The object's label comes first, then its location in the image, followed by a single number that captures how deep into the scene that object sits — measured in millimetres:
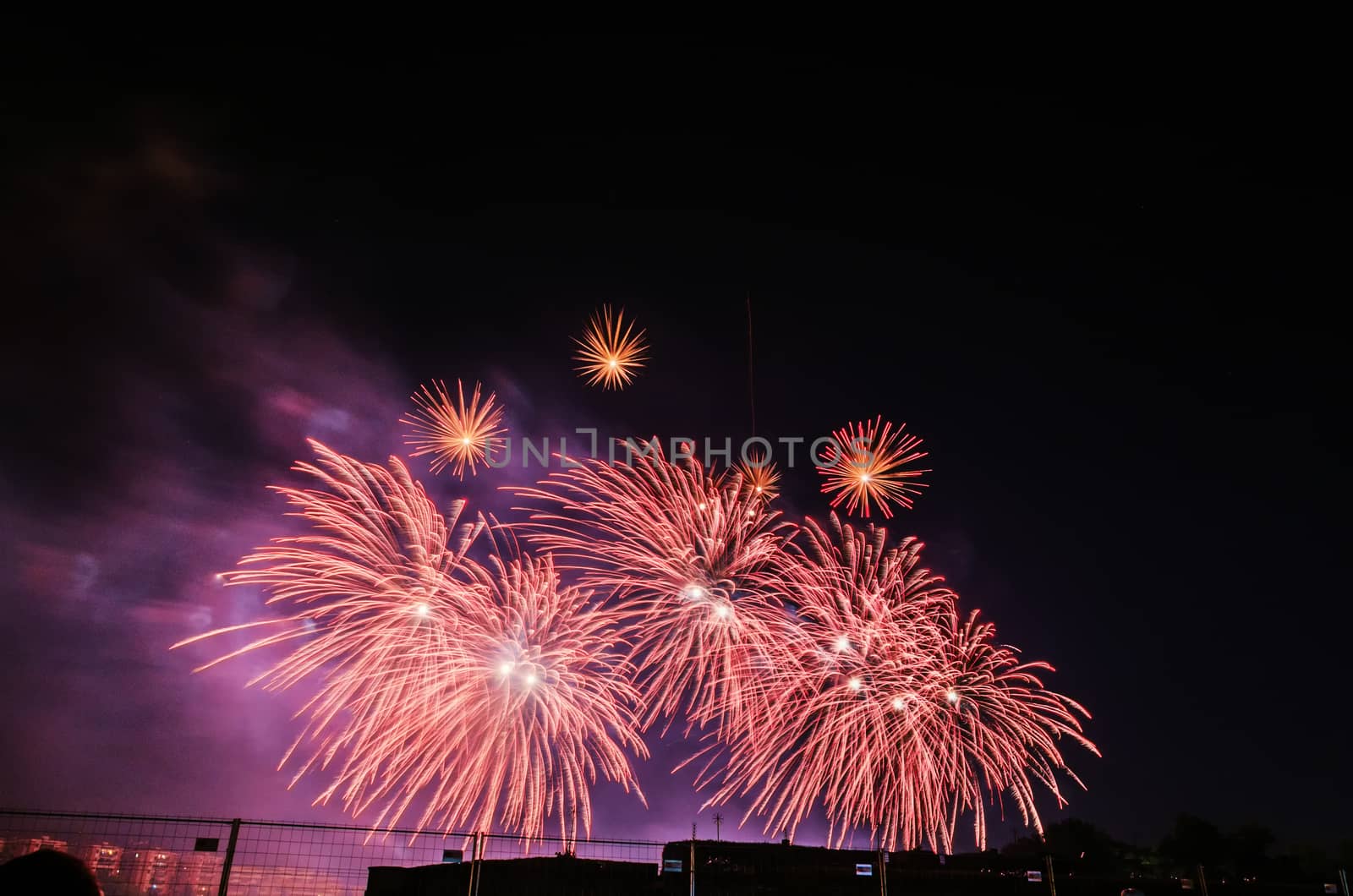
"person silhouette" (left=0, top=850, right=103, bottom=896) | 2246
